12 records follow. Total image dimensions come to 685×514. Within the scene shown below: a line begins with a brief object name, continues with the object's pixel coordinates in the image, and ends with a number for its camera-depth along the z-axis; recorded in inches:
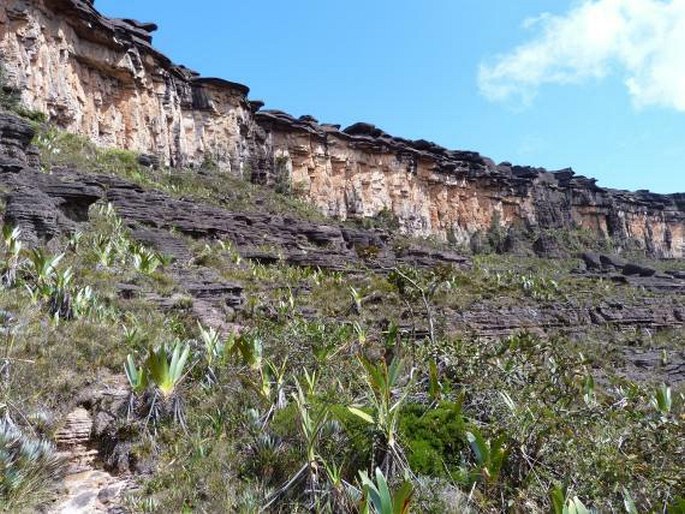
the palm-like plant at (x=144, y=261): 554.4
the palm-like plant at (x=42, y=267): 363.0
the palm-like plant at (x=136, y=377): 231.0
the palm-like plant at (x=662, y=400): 389.1
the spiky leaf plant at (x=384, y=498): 144.2
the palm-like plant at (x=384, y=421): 204.8
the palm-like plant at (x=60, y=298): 327.0
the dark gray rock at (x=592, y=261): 2055.0
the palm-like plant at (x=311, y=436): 188.7
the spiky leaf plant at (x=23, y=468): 157.6
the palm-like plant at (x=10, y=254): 362.1
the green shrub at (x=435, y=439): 220.1
